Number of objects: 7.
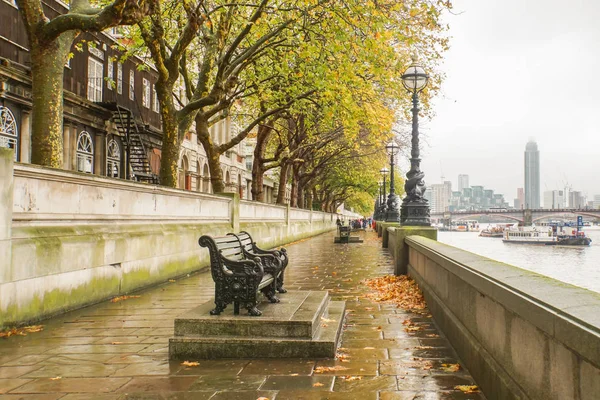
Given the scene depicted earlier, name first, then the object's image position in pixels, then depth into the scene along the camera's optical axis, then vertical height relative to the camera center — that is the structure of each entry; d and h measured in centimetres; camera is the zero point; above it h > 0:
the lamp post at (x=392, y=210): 2892 +22
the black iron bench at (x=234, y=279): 566 -69
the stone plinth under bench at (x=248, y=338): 534 -122
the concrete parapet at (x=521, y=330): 240 -69
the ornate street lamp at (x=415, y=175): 1243 +93
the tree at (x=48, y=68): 875 +248
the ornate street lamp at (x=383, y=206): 3453 +62
